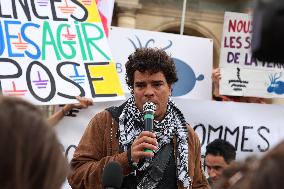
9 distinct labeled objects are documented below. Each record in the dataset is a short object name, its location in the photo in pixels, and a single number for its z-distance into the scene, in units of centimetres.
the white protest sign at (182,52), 404
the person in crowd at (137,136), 233
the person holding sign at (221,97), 416
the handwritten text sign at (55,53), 342
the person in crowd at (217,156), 346
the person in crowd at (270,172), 97
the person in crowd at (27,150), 101
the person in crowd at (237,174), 108
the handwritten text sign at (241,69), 425
